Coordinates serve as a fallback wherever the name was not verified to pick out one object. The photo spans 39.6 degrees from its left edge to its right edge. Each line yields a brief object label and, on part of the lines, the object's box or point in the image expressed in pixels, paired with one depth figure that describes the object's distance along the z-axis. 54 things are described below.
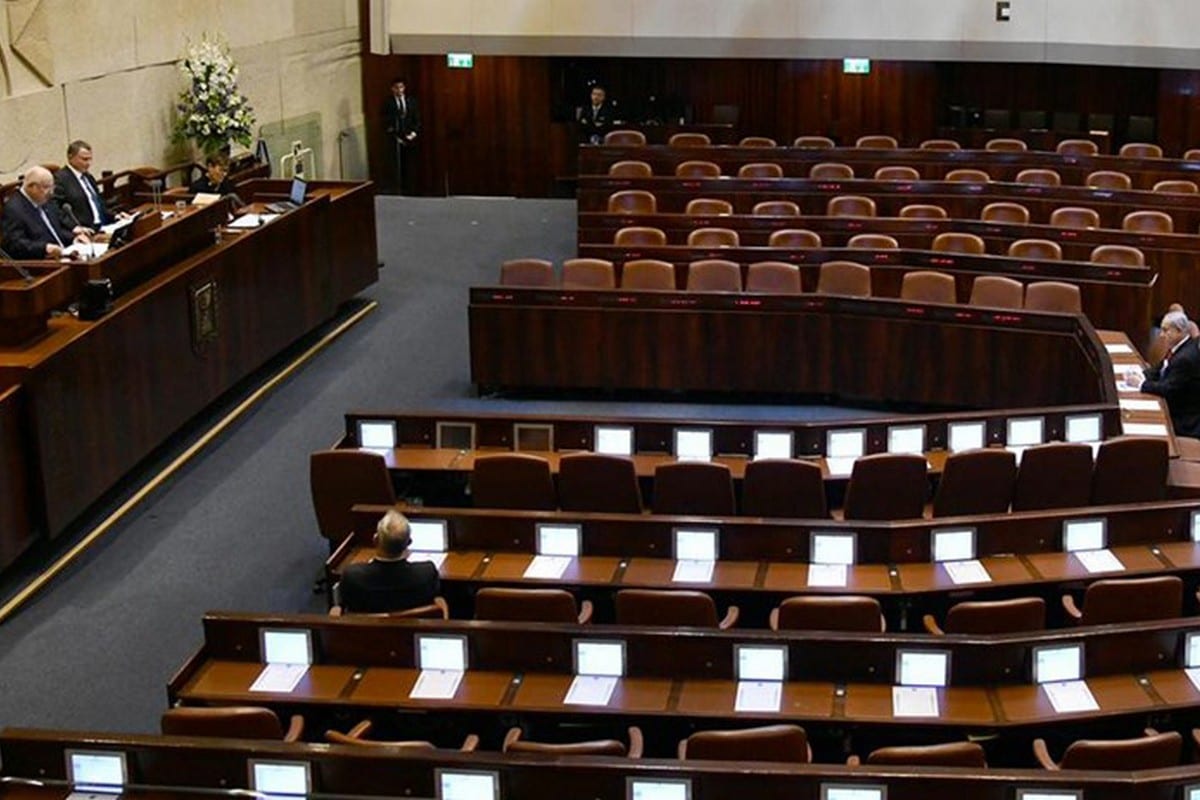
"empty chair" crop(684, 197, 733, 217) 15.38
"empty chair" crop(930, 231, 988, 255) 13.91
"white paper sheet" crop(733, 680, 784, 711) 6.56
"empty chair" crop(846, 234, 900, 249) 14.00
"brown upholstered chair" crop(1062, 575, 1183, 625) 7.34
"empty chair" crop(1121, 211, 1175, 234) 14.74
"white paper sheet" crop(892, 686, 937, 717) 6.50
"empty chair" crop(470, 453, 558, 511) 9.01
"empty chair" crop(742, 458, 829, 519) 8.89
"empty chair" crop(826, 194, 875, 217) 15.59
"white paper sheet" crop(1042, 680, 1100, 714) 6.56
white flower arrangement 16.19
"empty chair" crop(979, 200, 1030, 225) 15.06
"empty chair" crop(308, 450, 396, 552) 9.26
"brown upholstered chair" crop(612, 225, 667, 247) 14.32
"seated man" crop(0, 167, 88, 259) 10.76
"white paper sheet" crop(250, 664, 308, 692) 6.80
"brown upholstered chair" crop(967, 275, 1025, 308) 12.55
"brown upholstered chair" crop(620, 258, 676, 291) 13.24
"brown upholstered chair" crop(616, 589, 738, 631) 7.25
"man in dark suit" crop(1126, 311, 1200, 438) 10.36
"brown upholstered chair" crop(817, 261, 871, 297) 13.15
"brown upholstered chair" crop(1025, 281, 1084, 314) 12.37
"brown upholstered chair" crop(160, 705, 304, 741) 6.14
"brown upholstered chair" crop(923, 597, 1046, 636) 7.16
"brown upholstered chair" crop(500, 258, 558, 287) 13.13
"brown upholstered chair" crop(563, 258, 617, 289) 13.10
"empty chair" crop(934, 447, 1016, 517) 8.97
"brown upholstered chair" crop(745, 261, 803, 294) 13.20
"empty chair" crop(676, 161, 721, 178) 17.28
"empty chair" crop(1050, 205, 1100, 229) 15.05
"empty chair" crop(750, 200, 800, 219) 15.34
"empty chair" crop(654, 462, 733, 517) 8.89
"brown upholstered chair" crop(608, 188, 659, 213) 15.87
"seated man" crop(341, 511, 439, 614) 7.26
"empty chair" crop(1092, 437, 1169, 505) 8.99
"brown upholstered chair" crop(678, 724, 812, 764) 5.85
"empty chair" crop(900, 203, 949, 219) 15.14
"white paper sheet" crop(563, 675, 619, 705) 6.64
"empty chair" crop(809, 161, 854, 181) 16.95
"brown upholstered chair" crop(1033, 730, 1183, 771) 5.94
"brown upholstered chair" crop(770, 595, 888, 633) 7.09
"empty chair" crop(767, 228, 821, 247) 14.20
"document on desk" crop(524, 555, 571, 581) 8.03
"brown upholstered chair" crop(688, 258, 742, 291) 13.25
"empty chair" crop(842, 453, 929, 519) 8.96
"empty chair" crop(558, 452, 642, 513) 8.97
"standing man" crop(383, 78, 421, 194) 20.56
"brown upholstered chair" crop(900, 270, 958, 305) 12.85
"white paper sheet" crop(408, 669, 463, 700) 6.73
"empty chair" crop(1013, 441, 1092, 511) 8.99
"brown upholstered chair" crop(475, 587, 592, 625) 7.32
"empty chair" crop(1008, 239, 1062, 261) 13.84
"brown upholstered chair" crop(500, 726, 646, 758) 5.76
